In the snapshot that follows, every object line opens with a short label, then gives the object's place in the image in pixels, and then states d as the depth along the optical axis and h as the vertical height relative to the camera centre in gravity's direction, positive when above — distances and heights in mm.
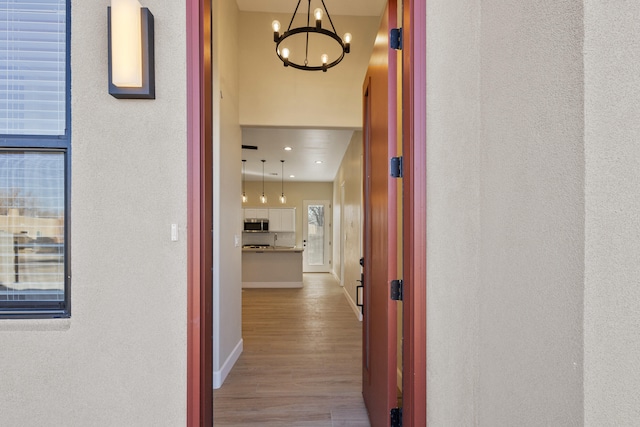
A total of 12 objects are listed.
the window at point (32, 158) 1461 +254
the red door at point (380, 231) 1674 -108
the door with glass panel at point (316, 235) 11141 -764
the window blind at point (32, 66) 1461 +679
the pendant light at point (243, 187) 7894 +863
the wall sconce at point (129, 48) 1288 +678
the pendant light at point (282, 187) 8016 +917
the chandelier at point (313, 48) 3816 +2050
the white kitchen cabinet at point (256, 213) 10883 +17
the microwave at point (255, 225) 10578 -386
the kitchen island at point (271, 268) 7695 -1319
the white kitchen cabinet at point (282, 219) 10961 -188
